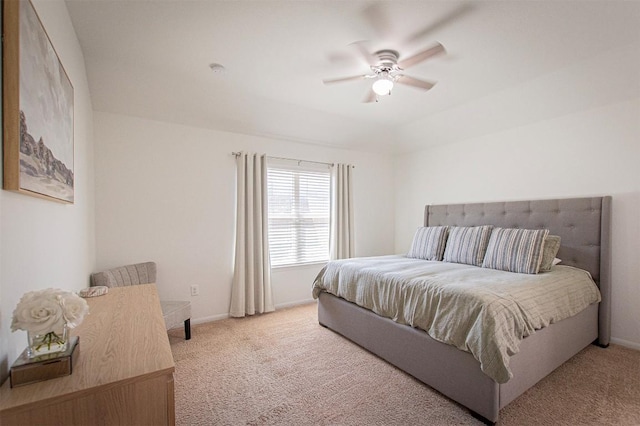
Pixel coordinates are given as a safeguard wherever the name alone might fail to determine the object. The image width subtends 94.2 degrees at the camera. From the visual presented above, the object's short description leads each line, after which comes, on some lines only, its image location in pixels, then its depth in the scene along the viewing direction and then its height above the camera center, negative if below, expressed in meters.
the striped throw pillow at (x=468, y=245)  3.21 -0.39
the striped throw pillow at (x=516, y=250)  2.72 -0.39
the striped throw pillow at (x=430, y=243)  3.61 -0.42
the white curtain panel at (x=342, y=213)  4.49 -0.04
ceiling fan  2.12 +1.08
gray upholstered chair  2.57 -0.67
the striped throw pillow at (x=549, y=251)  2.75 -0.39
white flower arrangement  0.88 -0.31
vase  0.93 -0.42
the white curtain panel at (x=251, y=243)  3.69 -0.41
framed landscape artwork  0.96 +0.40
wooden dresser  0.83 -0.54
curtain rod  3.76 +0.71
